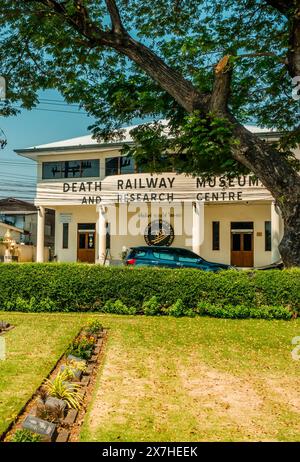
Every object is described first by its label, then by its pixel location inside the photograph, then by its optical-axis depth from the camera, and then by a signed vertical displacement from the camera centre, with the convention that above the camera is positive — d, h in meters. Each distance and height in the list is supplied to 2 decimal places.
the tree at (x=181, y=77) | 9.70 +4.52
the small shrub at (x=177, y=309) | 10.37 -1.61
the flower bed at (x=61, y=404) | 3.66 -1.67
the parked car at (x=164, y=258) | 16.44 -0.52
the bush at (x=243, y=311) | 10.11 -1.63
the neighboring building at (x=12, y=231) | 34.59 +1.14
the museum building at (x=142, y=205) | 23.81 +2.40
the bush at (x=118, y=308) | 10.64 -1.62
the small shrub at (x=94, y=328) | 8.07 -1.64
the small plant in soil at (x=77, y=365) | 5.56 -1.63
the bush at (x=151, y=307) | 10.50 -1.57
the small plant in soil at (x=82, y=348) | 6.24 -1.62
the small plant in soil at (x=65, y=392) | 4.47 -1.62
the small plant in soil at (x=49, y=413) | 4.02 -1.64
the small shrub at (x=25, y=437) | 3.46 -1.62
